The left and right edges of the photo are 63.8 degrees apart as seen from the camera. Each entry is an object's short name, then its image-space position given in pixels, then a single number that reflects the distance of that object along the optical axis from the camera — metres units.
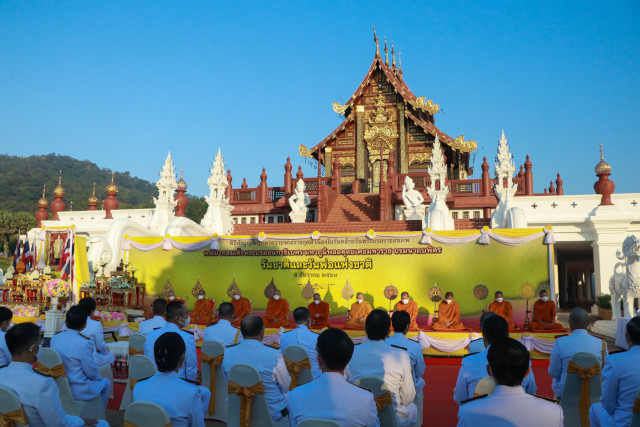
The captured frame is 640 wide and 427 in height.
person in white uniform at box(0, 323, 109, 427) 3.06
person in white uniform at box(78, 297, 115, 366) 5.52
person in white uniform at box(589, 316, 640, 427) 3.43
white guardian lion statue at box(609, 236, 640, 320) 10.66
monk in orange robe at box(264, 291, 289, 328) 11.24
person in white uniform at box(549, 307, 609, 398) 4.59
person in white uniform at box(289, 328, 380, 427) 2.66
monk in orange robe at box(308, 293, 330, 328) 10.94
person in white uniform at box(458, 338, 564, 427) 2.27
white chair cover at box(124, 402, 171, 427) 2.69
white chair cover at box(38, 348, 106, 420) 4.19
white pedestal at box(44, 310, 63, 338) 8.48
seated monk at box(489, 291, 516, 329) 10.37
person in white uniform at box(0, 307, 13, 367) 4.98
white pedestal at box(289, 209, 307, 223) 19.28
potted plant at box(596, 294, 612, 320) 14.54
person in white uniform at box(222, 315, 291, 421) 4.08
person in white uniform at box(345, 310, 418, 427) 3.75
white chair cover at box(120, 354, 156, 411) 4.60
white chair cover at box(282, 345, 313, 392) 4.75
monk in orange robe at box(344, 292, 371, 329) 10.81
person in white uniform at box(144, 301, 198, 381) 4.84
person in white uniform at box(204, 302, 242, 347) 5.55
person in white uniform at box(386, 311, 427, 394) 4.75
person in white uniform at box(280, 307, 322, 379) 5.31
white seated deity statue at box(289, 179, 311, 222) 19.31
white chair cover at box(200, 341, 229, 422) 5.24
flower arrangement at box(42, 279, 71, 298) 11.39
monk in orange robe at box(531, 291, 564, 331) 10.00
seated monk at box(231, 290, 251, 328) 11.56
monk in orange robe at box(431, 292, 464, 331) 10.30
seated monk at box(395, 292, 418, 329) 10.51
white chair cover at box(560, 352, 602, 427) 4.50
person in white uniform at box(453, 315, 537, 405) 3.73
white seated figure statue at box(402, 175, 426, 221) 18.00
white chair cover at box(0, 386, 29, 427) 2.84
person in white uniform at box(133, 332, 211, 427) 3.03
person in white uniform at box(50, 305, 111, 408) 4.61
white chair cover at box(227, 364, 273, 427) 3.78
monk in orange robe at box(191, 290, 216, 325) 11.56
